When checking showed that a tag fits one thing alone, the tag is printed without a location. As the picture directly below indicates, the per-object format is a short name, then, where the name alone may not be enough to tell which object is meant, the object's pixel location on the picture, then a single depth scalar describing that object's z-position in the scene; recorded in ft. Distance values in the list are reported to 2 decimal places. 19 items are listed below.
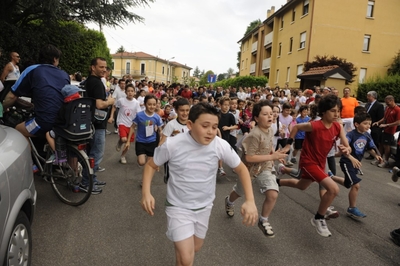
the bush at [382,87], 70.95
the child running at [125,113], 23.15
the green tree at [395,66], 89.81
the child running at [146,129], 18.15
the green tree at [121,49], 313.73
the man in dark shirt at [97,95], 14.58
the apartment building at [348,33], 88.22
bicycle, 13.37
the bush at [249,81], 110.73
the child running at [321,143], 12.28
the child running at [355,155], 13.62
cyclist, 12.80
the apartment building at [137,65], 269.64
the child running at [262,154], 11.48
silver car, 6.64
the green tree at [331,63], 79.51
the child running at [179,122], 15.43
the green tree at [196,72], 502.26
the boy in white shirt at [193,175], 7.59
